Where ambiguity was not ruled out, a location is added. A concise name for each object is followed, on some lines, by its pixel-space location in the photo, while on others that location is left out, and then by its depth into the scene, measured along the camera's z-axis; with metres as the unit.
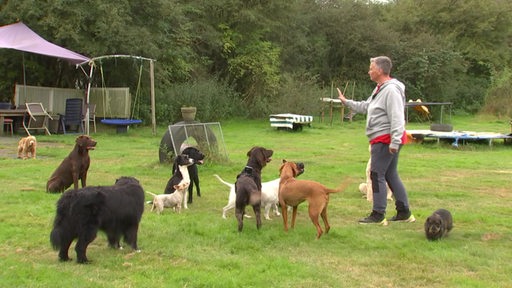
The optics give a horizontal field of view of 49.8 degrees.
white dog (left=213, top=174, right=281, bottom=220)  6.95
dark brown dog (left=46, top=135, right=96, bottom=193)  8.18
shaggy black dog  4.84
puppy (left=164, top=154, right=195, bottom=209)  7.51
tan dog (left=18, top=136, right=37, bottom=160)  12.46
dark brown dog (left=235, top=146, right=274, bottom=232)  6.16
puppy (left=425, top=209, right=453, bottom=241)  5.88
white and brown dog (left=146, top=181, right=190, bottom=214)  7.14
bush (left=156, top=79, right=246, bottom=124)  22.91
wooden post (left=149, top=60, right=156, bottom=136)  18.67
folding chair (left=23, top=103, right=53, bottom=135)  18.02
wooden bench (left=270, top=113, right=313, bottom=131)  21.53
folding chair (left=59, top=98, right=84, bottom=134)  19.28
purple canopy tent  17.72
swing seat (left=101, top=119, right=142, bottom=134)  19.44
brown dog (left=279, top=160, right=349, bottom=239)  6.00
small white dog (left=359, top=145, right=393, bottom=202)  8.25
